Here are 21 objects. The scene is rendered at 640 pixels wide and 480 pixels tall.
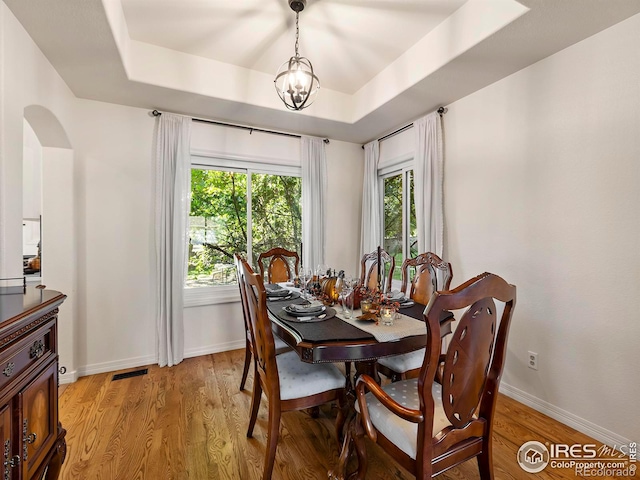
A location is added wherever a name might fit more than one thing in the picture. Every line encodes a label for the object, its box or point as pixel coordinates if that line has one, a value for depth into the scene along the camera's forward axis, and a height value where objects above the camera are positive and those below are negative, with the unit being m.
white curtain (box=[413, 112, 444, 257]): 3.12 +0.51
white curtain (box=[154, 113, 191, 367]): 3.12 +0.02
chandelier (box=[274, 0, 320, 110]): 2.17 +1.11
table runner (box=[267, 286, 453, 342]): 1.52 -0.48
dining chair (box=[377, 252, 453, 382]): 2.06 -0.43
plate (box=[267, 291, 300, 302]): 2.32 -0.46
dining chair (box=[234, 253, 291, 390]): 2.04 -0.82
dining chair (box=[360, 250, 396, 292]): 2.57 -0.32
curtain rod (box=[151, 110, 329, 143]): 3.16 +1.28
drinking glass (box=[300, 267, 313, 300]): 2.50 -0.35
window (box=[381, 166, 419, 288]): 3.73 +0.27
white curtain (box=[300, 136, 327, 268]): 3.90 +0.42
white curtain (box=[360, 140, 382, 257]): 4.04 +0.43
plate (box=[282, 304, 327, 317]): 1.86 -0.44
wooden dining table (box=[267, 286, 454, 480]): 1.46 -0.52
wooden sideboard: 0.96 -0.52
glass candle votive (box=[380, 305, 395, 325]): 1.73 -0.43
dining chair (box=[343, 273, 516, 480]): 1.09 -0.65
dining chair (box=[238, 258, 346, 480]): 1.54 -0.78
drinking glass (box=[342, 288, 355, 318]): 1.89 -0.40
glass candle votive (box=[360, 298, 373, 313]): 1.83 -0.40
